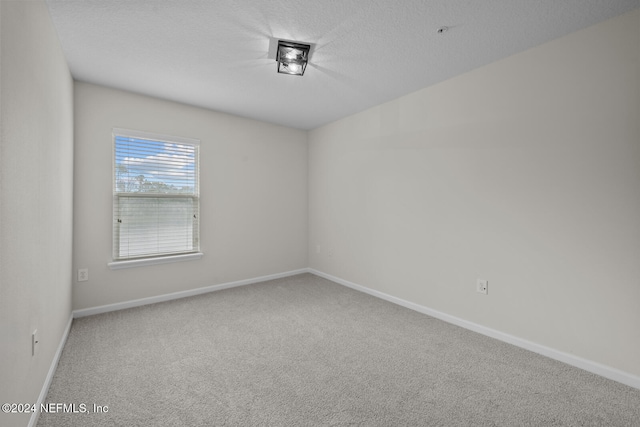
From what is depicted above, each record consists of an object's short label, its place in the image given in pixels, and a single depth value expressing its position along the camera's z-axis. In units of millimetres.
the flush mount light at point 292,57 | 2242
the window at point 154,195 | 3143
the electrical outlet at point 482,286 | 2592
